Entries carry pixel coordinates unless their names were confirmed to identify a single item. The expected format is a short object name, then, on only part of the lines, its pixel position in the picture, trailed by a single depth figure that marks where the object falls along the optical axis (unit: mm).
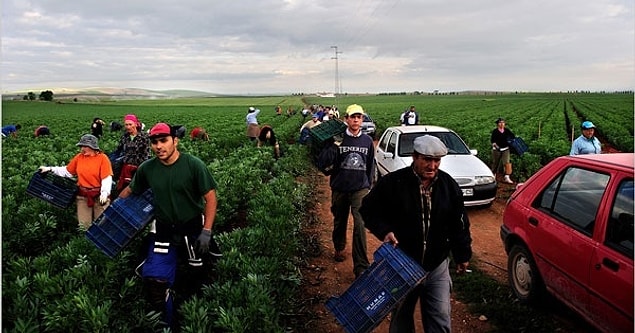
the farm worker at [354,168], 5691
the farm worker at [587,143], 8219
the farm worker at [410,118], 22373
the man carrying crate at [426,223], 3445
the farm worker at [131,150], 6566
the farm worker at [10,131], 22175
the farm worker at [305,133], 15297
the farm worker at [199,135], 18359
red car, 3480
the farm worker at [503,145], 11853
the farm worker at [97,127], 17156
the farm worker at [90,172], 6082
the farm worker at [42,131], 23541
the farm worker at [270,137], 15172
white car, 8781
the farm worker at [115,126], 25005
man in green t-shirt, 4016
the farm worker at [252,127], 17266
